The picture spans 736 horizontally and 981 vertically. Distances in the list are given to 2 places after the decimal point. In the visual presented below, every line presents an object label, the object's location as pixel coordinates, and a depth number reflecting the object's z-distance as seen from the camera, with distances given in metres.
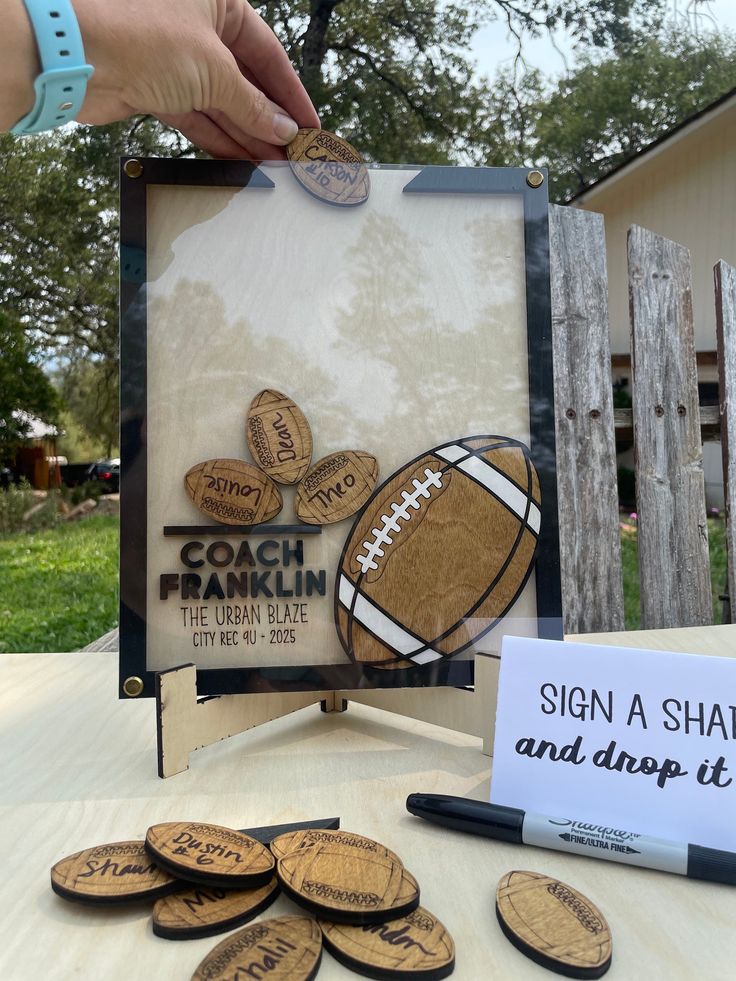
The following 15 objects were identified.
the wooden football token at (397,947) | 0.44
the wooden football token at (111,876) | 0.50
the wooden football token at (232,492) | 0.80
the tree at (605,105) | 5.96
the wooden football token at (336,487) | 0.82
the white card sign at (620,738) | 0.59
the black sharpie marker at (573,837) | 0.56
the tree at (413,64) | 5.29
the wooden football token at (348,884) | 0.47
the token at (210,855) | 0.50
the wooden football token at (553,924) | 0.44
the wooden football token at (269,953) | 0.42
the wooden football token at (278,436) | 0.81
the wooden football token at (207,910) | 0.48
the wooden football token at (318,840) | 0.54
